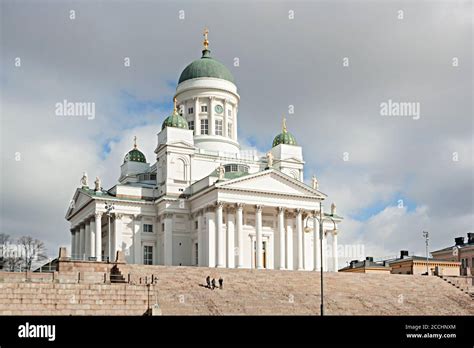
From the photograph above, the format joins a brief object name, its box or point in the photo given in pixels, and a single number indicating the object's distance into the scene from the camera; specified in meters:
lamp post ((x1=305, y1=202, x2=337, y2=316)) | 69.35
